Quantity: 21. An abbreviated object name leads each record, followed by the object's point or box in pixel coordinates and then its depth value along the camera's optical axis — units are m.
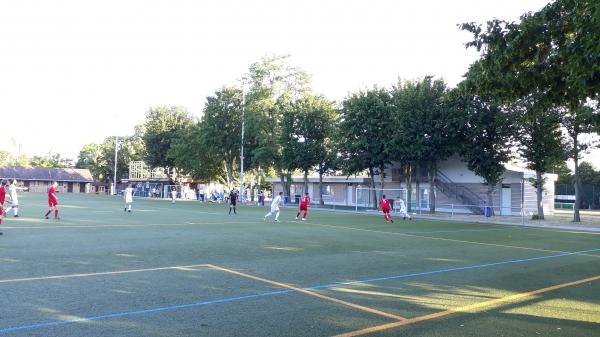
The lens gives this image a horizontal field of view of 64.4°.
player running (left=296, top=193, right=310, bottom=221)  28.09
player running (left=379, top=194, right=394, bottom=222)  28.69
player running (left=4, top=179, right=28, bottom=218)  21.80
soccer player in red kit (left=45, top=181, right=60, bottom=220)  22.15
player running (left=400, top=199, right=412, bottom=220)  31.65
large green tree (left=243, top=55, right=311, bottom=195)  51.41
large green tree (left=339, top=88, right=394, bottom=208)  40.66
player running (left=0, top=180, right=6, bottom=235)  18.14
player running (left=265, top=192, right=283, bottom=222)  26.47
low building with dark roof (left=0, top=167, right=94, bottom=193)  93.25
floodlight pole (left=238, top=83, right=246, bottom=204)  51.38
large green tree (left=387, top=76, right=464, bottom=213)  36.62
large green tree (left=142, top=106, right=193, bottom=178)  73.75
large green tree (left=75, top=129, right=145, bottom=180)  97.39
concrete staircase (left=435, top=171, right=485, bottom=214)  41.33
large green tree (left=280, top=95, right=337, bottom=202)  47.56
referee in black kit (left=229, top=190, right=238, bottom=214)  32.25
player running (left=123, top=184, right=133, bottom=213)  29.75
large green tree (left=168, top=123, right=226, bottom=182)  60.38
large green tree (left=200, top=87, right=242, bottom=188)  56.19
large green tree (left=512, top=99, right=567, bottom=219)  31.59
